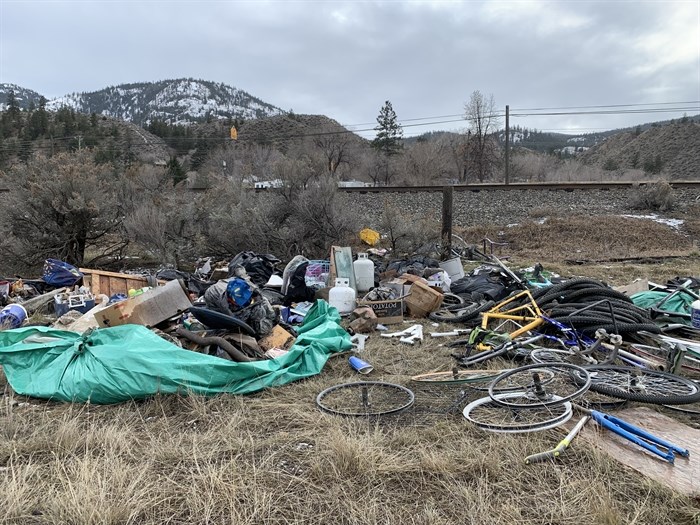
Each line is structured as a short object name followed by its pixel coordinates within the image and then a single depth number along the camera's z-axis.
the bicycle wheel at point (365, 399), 3.83
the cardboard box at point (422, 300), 7.09
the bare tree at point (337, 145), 47.44
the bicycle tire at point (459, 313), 6.48
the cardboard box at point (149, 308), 5.60
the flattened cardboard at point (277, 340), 5.41
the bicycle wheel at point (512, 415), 3.27
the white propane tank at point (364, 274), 8.33
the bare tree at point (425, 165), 36.34
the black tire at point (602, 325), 5.14
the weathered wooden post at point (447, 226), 10.97
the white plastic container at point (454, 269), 8.97
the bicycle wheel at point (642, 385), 3.51
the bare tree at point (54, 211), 10.95
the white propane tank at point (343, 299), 7.17
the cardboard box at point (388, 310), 6.79
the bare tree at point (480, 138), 43.09
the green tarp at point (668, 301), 6.19
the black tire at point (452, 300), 7.41
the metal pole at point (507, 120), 26.53
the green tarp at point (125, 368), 4.00
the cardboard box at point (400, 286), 7.59
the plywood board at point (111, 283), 8.09
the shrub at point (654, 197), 15.27
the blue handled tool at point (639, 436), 2.95
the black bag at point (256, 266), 8.73
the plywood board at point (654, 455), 2.72
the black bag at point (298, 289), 7.77
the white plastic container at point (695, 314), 5.51
